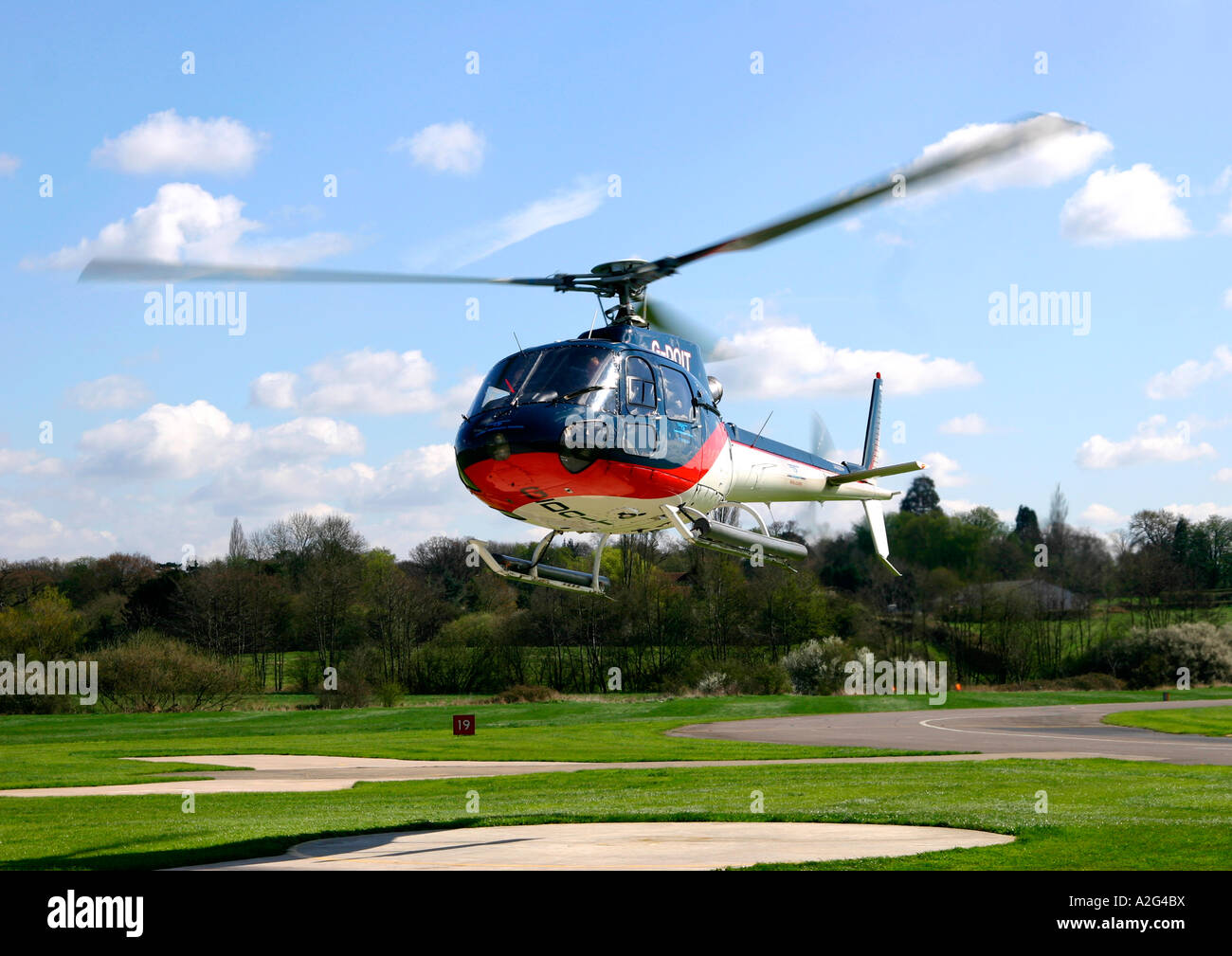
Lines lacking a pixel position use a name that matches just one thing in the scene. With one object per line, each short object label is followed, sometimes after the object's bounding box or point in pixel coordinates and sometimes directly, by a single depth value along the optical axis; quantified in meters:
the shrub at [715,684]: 69.50
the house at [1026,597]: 82.06
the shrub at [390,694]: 65.12
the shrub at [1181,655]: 73.12
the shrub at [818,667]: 68.81
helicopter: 13.86
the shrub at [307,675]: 74.69
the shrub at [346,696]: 64.50
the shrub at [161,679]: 58.69
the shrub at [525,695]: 66.62
